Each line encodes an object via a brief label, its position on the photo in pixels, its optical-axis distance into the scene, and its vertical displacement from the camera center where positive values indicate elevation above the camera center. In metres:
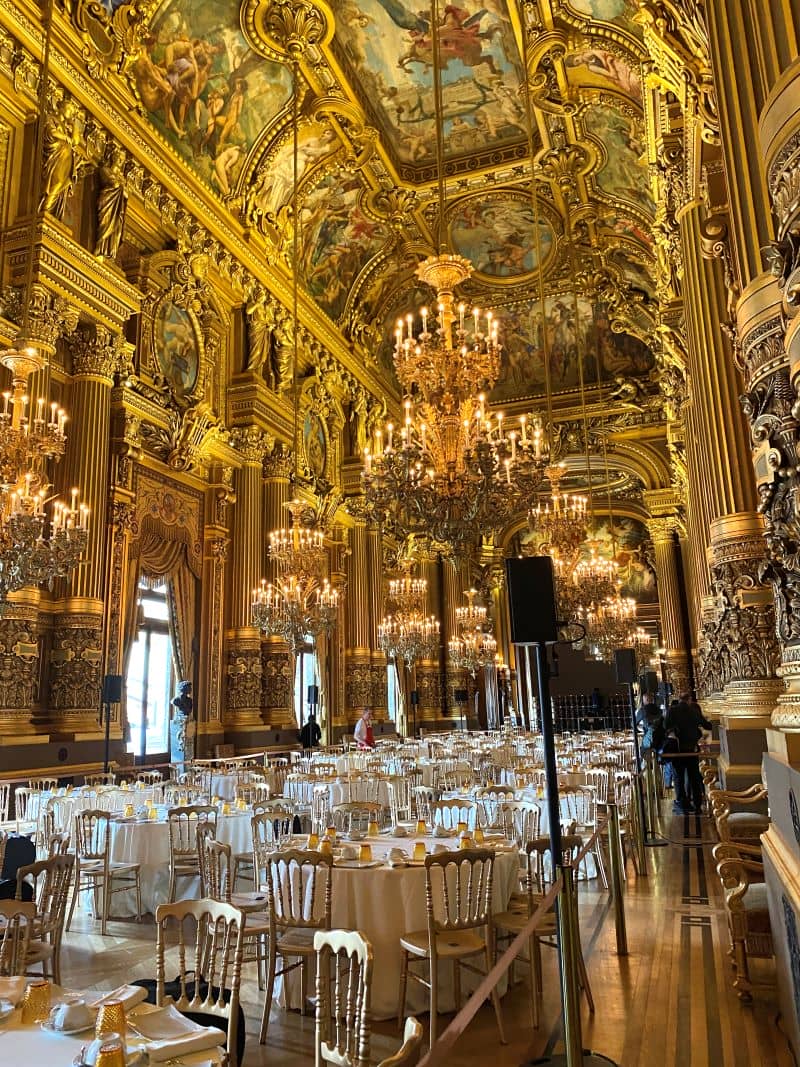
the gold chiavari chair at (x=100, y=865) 6.33 -1.30
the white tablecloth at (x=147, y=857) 6.60 -1.27
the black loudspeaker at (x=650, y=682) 13.52 +0.01
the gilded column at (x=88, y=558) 10.33 +2.06
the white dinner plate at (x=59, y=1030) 2.31 -0.94
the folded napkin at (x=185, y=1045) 2.19 -0.97
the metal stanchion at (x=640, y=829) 7.63 -1.50
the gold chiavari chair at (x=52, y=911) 4.31 -1.15
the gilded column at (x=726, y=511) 6.14 +1.42
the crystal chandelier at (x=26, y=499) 6.92 +1.86
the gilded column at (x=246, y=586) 14.60 +2.17
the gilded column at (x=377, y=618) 20.39 +2.00
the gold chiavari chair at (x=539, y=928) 4.25 -1.36
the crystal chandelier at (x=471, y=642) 19.62 +1.22
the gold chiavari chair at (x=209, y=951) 2.86 -0.99
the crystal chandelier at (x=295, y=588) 10.84 +1.51
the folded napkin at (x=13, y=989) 2.56 -0.93
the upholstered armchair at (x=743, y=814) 5.35 -0.97
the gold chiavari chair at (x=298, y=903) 4.32 -1.18
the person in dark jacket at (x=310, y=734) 15.11 -0.71
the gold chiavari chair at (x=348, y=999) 2.38 -0.96
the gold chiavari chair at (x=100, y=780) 9.92 -0.94
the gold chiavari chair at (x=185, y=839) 6.47 -1.14
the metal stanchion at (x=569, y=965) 2.86 -1.09
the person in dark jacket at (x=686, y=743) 10.63 -0.83
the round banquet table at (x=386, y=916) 4.43 -1.28
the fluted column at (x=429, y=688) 24.61 +0.12
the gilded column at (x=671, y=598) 21.66 +2.45
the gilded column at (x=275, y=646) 15.24 +1.01
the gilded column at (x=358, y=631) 19.52 +1.62
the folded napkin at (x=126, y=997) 2.52 -0.94
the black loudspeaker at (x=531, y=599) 4.07 +0.46
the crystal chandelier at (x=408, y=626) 17.48 +1.48
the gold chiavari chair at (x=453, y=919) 4.10 -1.25
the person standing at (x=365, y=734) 15.50 -0.77
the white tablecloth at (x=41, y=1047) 2.14 -0.95
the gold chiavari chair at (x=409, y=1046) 1.83 -0.84
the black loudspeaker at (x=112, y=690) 10.12 +0.19
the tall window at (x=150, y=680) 12.89 +0.39
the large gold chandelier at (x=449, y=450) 6.47 +2.00
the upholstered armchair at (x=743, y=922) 4.05 -1.25
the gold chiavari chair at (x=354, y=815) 6.87 -1.21
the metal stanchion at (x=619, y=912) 5.06 -1.46
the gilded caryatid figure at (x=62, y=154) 10.62 +7.55
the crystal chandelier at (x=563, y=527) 11.24 +2.27
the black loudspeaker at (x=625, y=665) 10.31 +0.24
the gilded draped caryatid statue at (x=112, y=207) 11.73 +7.41
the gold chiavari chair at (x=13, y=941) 3.56 -1.05
